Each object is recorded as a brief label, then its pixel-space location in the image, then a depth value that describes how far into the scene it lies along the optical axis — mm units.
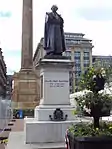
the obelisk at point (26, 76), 39375
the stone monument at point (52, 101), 10938
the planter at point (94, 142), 6277
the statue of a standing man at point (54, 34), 12867
